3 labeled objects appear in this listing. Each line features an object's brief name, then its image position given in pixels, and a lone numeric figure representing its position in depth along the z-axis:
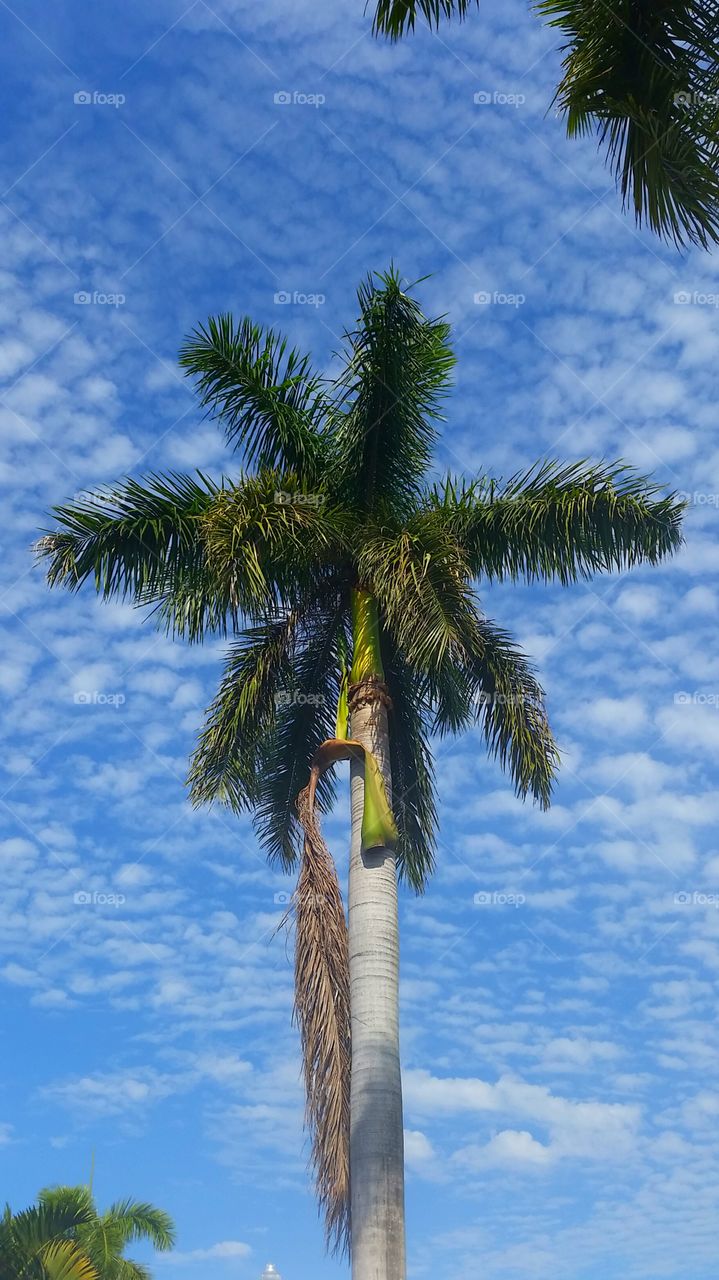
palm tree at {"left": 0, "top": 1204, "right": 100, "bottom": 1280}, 22.62
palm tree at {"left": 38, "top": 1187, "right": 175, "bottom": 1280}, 31.24
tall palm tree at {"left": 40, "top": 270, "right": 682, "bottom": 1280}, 15.55
